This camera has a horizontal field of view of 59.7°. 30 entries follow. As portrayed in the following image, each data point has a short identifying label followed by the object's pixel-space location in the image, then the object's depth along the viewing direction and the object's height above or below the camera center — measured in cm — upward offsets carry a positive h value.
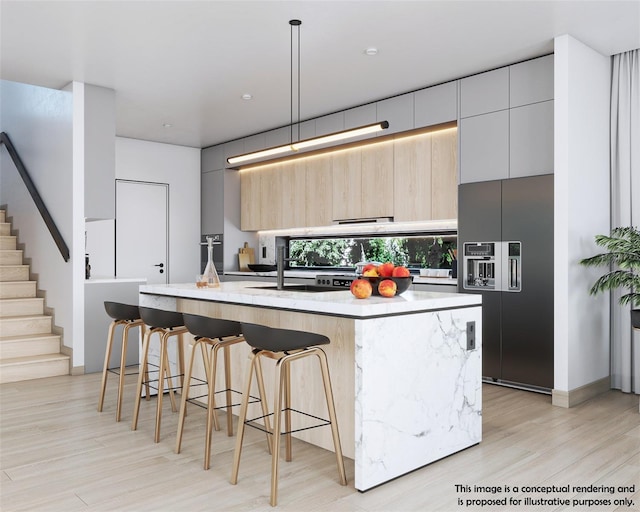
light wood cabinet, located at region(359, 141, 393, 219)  592 +78
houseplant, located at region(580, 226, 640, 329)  409 -7
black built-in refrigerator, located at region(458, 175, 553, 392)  449 -20
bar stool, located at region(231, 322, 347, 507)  258 -50
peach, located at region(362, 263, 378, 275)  314 -8
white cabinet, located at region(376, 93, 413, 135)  557 +143
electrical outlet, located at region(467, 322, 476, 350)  326 -49
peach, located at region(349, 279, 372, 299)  293 -19
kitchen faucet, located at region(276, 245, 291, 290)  406 -12
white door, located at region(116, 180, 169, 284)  773 +32
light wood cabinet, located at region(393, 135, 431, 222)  555 +75
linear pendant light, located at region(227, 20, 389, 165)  395 +87
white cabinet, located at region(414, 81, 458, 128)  521 +142
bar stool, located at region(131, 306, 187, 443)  358 -50
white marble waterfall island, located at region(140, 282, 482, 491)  271 -65
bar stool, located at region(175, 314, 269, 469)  305 -49
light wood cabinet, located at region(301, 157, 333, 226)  667 +74
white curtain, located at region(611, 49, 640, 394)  458 +64
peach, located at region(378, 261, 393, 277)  311 -10
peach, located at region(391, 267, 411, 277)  309 -11
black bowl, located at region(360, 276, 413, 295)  309 -16
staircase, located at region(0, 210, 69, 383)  516 -81
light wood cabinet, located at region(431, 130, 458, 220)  529 +75
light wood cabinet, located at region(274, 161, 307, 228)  706 +76
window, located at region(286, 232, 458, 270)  603 +3
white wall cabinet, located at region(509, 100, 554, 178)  452 +94
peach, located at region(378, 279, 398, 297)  301 -19
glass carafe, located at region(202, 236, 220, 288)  398 -17
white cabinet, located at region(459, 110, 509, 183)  482 +94
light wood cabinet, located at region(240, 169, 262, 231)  780 +74
